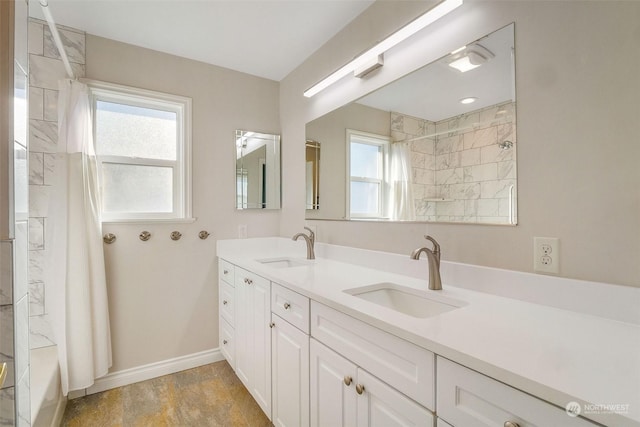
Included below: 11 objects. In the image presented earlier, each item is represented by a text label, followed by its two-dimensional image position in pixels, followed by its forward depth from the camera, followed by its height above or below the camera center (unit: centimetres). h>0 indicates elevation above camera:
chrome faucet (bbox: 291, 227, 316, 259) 210 -23
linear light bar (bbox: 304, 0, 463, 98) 126 +85
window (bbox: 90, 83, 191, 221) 211 +44
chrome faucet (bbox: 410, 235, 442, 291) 126 -24
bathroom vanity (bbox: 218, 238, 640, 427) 60 -36
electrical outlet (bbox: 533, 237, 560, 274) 103 -15
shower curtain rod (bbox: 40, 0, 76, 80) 121 +87
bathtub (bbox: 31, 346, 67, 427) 139 -88
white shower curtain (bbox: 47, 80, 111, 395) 177 -22
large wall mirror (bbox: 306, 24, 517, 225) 119 +33
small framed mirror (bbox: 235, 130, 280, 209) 253 +36
